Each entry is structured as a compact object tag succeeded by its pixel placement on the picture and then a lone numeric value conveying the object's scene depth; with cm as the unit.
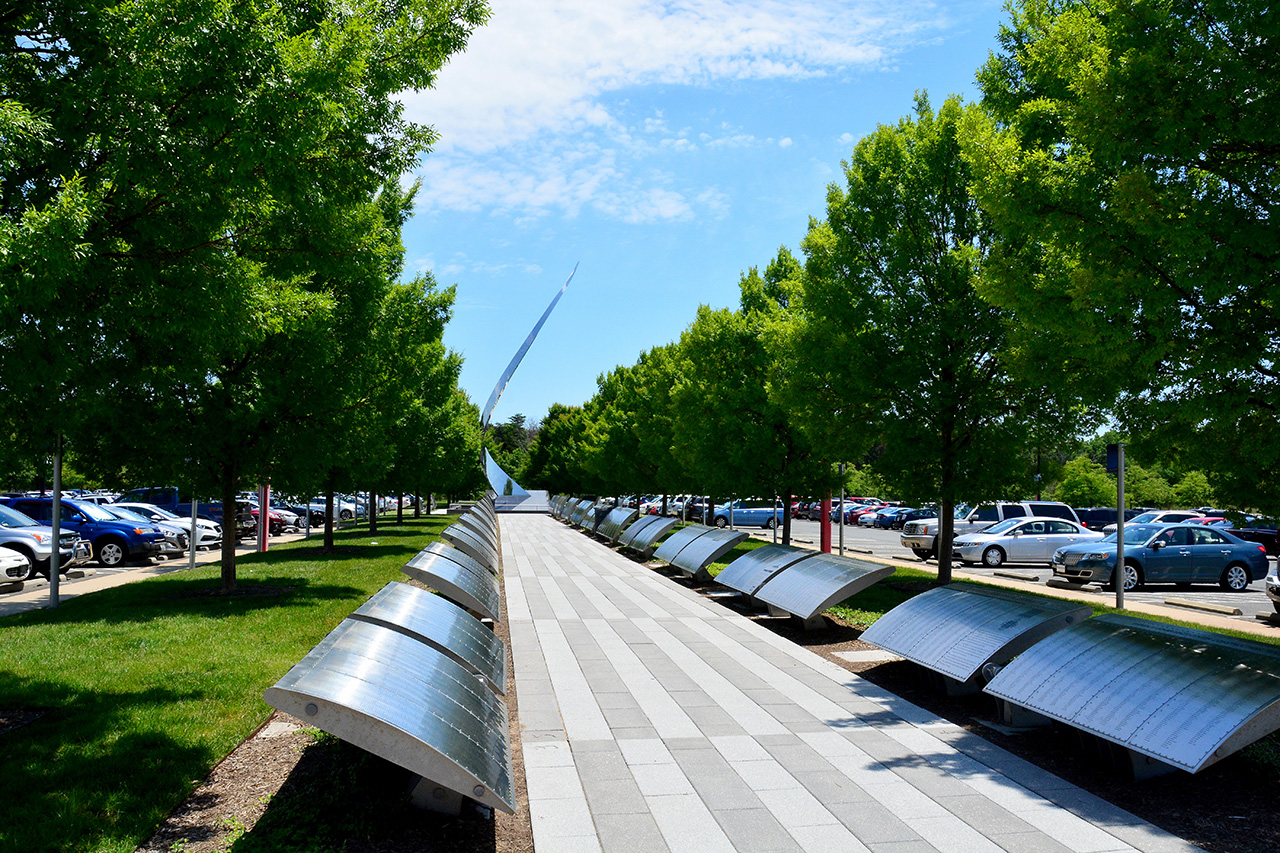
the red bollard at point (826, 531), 2264
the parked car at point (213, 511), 3366
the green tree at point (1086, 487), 4409
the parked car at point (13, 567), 1500
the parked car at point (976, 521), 2648
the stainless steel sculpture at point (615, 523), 2739
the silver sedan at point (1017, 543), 2447
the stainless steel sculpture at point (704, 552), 1600
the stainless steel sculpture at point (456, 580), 905
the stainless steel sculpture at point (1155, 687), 492
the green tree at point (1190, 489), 3988
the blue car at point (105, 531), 2086
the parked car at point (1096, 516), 3456
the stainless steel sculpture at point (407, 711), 385
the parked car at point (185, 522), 2604
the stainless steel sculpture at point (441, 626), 584
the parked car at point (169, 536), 2197
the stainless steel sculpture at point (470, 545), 1395
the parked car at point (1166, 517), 3031
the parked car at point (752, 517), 4828
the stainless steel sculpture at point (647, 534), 2205
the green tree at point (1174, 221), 622
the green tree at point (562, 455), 5016
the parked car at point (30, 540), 1684
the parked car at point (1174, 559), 1789
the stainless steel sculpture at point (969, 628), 741
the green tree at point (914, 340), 1283
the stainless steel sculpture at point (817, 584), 1047
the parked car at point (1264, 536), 2843
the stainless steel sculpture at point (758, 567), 1274
